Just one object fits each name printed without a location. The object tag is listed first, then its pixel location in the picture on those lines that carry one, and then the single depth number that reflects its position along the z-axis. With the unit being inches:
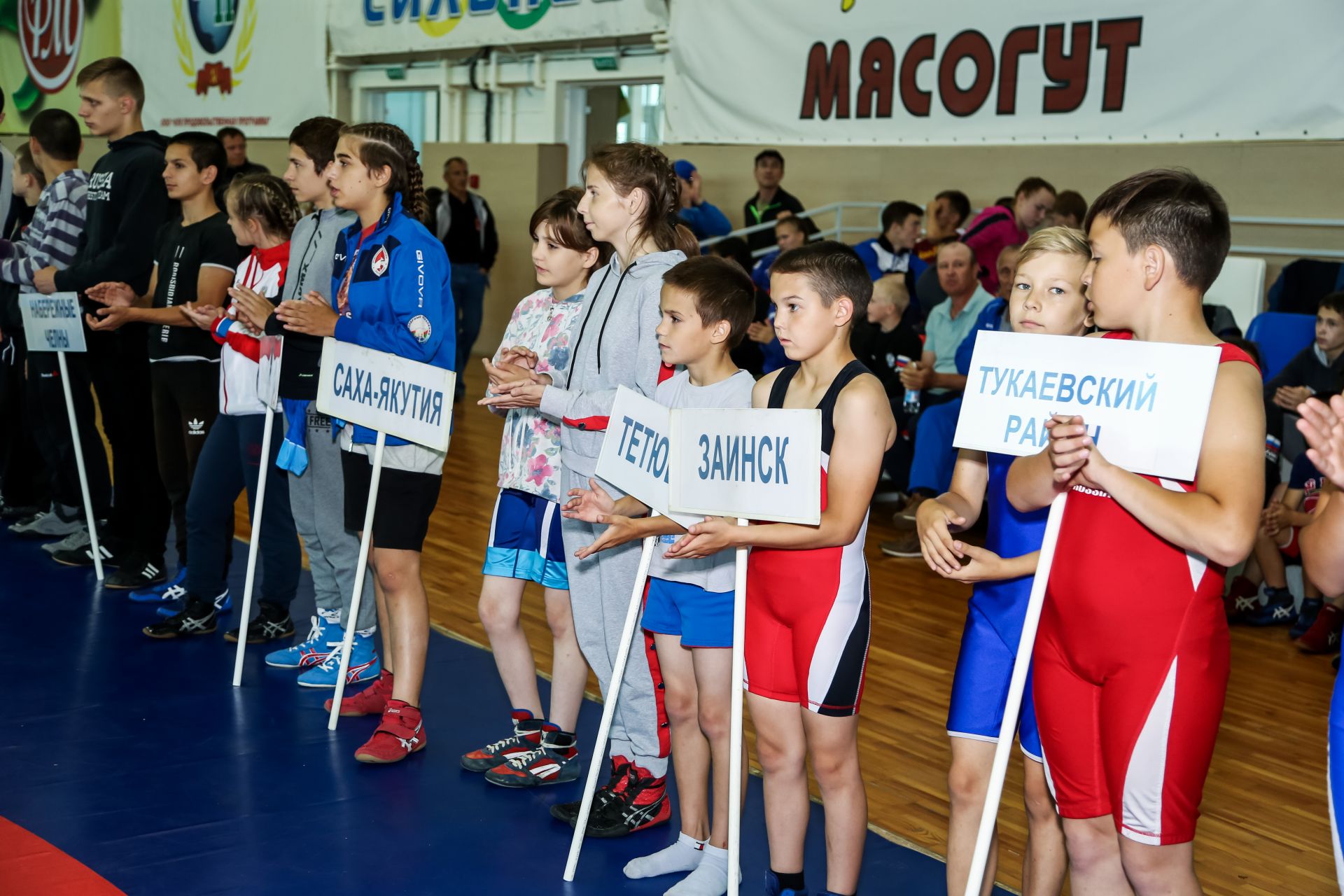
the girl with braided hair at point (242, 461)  148.6
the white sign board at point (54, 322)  175.8
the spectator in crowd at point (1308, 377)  186.2
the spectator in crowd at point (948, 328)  223.9
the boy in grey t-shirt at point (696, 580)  96.3
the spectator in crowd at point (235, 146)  387.5
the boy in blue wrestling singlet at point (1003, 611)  81.9
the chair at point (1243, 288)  243.8
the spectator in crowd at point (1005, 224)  253.6
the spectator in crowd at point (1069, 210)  219.3
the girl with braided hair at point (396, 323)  124.3
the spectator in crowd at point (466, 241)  392.5
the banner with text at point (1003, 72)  237.9
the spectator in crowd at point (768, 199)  333.7
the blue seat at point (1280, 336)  215.2
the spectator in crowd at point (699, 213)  335.6
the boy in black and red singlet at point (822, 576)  86.5
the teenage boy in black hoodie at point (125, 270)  173.2
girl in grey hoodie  105.0
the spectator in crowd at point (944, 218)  275.9
